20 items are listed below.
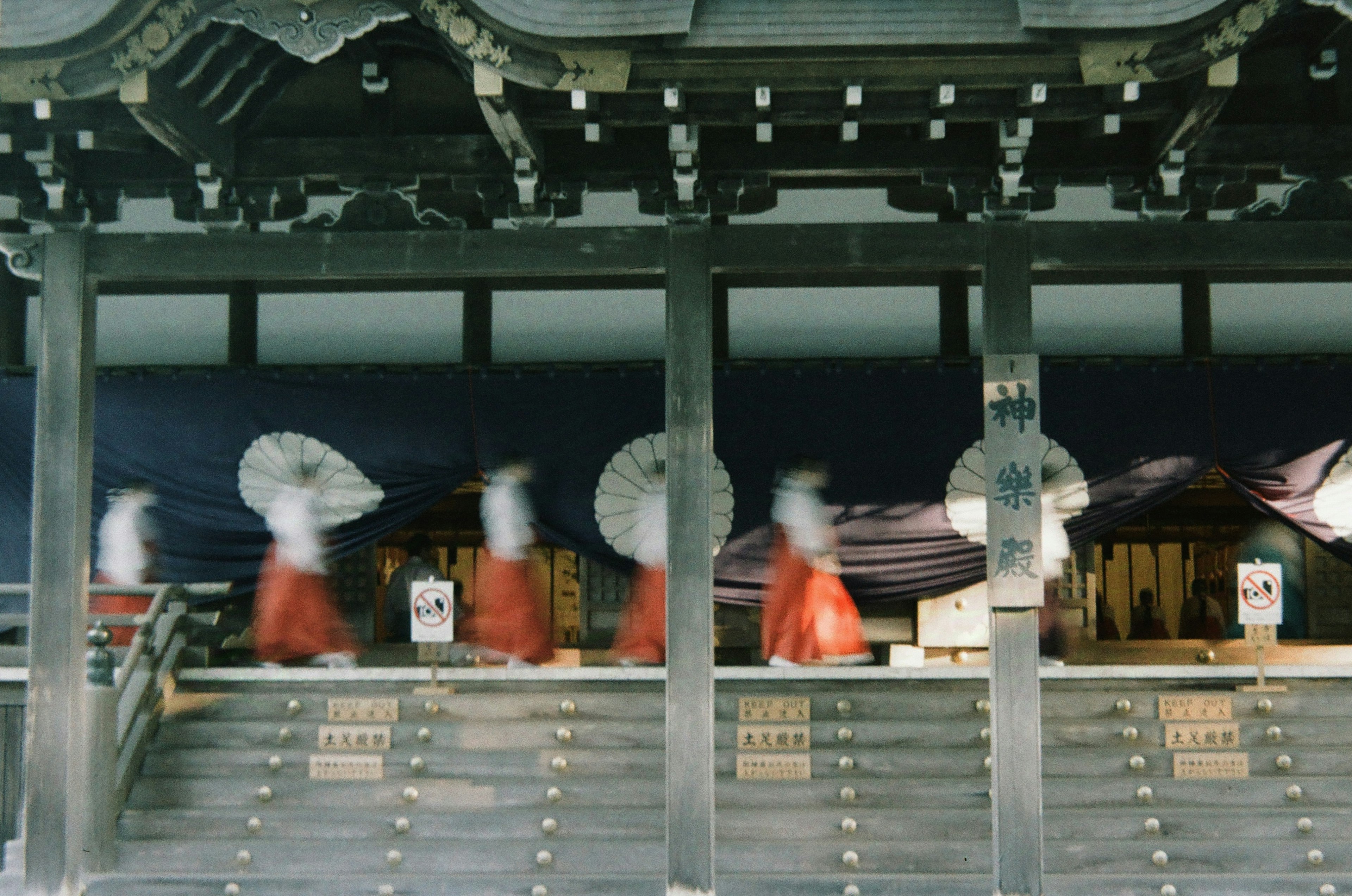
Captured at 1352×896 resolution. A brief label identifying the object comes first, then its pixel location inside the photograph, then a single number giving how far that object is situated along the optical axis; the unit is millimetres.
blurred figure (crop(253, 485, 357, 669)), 8789
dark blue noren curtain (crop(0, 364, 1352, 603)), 9234
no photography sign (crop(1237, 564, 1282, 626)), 7898
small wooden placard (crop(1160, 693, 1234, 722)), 7586
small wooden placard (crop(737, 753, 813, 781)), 7336
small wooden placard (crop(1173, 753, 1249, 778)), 7355
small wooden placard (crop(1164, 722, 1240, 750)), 7461
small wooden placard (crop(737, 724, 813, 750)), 7492
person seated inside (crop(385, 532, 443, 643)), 10258
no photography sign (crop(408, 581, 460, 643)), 7980
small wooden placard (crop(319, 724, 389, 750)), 7621
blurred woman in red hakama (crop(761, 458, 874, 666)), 8469
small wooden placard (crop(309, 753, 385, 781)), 7461
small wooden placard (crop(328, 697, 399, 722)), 7770
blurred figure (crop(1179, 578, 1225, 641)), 11594
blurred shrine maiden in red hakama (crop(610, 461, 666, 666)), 8812
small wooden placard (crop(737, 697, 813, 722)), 7629
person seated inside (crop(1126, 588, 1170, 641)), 12039
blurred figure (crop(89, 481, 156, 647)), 9148
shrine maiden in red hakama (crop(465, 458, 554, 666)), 8836
